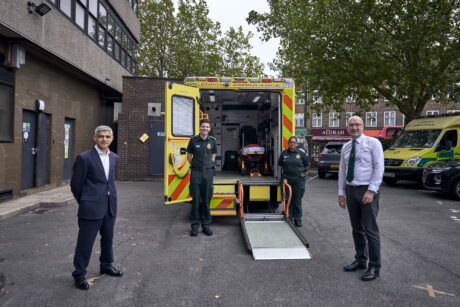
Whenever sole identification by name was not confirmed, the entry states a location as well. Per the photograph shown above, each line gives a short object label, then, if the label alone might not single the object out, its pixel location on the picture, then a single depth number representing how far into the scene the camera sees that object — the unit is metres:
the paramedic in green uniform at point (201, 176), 5.95
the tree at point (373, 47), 13.77
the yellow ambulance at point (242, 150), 6.47
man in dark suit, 3.61
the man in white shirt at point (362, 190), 3.96
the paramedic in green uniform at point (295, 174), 6.61
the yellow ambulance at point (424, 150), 11.74
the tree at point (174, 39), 27.66
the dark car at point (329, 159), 16.33
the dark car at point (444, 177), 9.72
